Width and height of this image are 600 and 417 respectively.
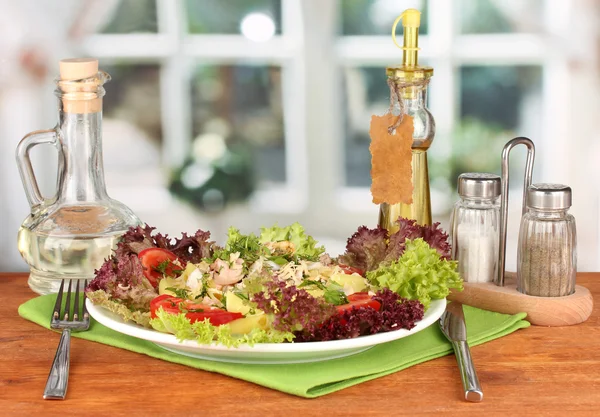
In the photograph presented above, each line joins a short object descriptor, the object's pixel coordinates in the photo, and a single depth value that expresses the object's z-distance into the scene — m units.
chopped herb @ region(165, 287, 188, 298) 1.14
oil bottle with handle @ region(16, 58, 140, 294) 1.27
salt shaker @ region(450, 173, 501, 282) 1.24
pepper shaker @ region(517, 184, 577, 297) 1.19
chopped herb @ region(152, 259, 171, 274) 1.20
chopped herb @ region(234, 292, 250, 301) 1.11
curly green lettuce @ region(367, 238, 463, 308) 1.15
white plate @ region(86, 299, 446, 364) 1.07
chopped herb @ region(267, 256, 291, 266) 1.21
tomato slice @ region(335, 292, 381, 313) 1.10
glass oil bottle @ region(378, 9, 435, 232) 1.24
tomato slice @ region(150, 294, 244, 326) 1.09
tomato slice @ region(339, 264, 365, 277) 1.19
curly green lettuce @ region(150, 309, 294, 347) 1.07
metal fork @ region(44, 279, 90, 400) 1.07
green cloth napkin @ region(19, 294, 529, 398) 1.07
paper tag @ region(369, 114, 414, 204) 1.21
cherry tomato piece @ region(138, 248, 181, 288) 1.19
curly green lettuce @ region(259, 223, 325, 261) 1.28
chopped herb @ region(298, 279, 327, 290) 1.14
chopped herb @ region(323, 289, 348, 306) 1.12
